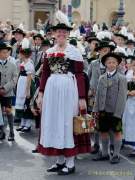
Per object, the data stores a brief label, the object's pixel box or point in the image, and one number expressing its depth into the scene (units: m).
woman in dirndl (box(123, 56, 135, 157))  10.07
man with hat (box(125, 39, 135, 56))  15.44
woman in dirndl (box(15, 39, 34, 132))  11.86
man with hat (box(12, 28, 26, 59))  15.16
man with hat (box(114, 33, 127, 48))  13.53
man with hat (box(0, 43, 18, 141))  10.84
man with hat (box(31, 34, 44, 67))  13.46
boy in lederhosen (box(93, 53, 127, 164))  9.26
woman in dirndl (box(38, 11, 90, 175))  8.45
